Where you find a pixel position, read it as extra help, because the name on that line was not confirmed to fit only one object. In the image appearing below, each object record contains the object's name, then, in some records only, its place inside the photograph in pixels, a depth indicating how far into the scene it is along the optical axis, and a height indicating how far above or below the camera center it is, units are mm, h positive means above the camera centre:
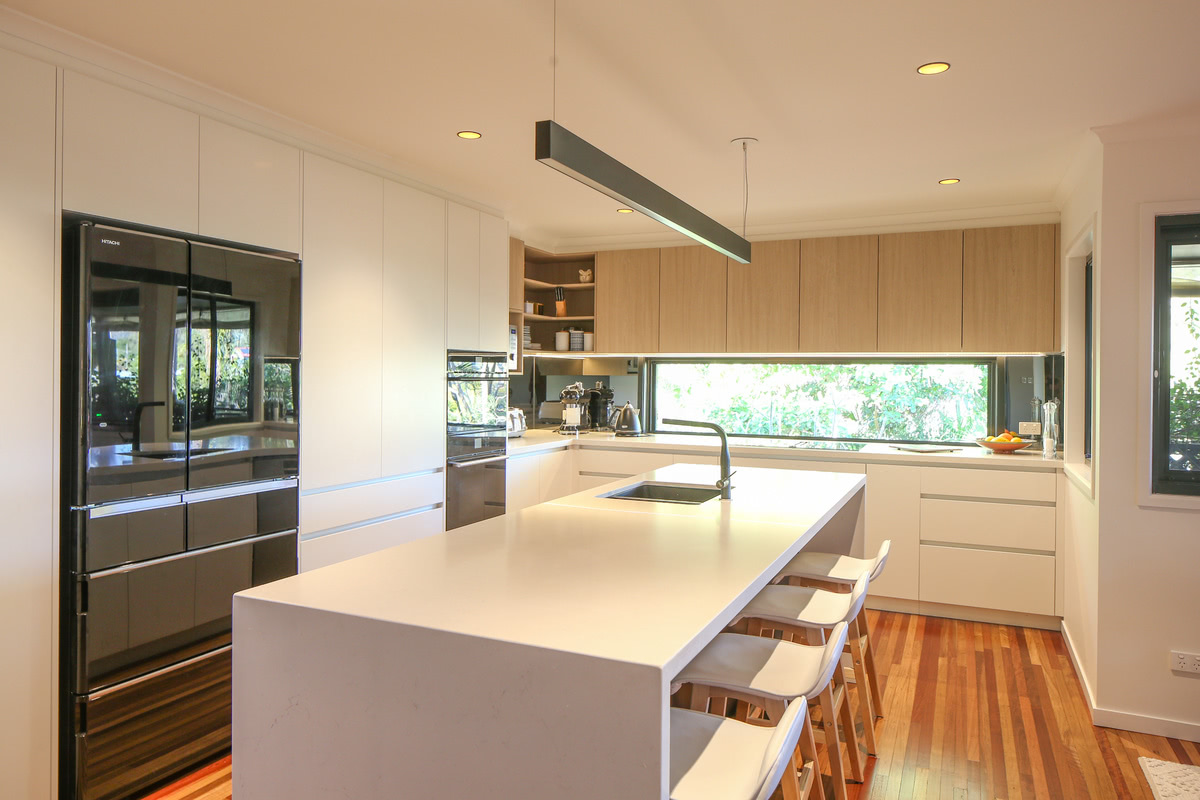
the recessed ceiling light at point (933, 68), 2545 +1117
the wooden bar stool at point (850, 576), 2781 -653
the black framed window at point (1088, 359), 4023 +221
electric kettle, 5633 -183
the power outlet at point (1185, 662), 2984 -1030
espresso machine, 5723 -89
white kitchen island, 1260 -494
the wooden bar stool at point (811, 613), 2289 -665
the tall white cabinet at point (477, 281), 4156 +664
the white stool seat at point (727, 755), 1358 -713
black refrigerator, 2355 -301
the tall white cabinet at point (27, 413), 2211 -55
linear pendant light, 1920 +651
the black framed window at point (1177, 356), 2984 +174
